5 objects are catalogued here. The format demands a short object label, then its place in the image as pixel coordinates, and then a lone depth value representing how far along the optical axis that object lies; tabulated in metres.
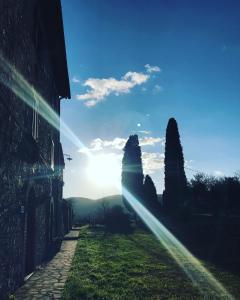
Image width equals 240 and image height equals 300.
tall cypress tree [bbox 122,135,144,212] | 31.64
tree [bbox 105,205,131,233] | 20.90
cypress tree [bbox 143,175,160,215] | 28.41
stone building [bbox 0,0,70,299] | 4.45
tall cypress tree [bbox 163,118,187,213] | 25.21
